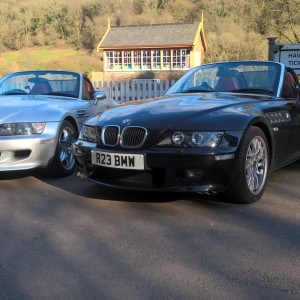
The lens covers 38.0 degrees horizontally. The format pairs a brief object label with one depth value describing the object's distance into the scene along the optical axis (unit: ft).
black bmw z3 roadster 12.74
